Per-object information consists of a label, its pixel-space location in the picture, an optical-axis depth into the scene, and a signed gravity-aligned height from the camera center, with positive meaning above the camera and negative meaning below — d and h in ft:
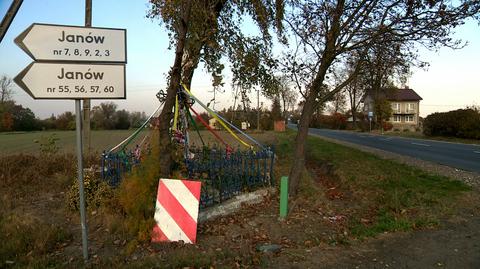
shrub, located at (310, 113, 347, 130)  247.70 -0.25
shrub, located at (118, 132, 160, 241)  18.38 -3.48
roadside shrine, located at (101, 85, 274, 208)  24.72 -3.05
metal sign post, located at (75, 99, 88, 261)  16.30 -2.14
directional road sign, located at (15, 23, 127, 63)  15.64 +3.09
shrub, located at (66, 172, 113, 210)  23.26 -4.28
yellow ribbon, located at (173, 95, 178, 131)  33.22 +0.29
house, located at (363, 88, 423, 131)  304.30 +10.48
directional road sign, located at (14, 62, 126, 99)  15.66 +1.60
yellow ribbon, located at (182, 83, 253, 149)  32.02 +0.73
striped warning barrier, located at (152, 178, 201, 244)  18.48 -4.07
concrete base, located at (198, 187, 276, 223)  22.45 -5.02
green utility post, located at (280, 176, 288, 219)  22.24 -4.25
